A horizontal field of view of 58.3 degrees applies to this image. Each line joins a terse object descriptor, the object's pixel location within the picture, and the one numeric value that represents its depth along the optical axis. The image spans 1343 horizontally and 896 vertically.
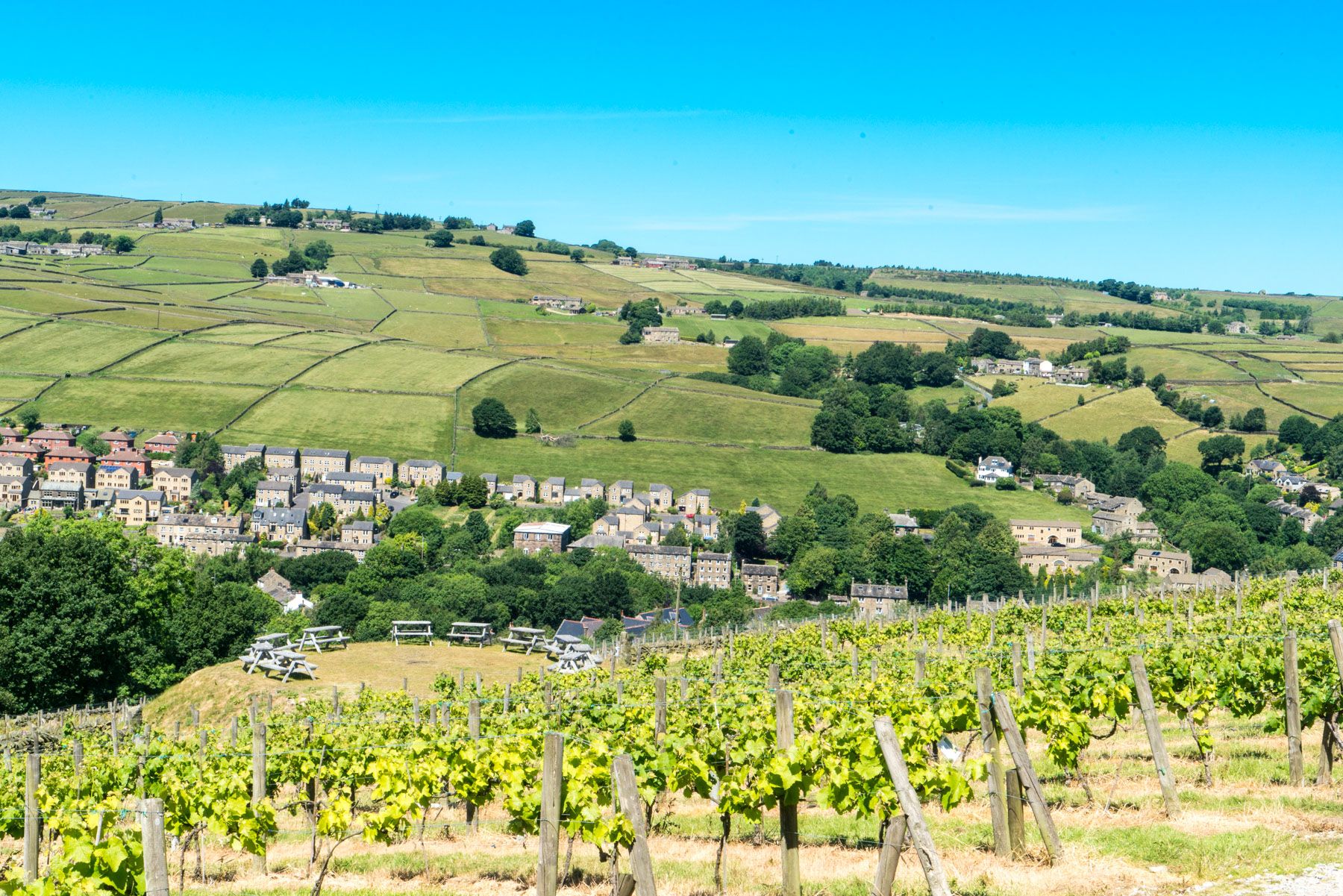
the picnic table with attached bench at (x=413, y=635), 39.06
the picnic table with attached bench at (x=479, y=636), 38.75
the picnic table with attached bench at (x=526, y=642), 39.24
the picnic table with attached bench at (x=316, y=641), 37.12
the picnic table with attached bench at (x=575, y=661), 32.03
